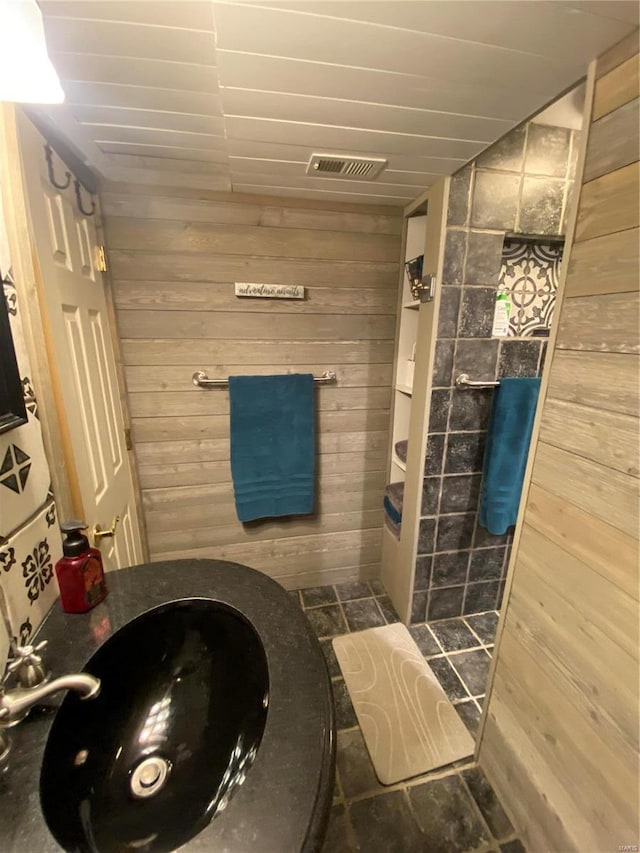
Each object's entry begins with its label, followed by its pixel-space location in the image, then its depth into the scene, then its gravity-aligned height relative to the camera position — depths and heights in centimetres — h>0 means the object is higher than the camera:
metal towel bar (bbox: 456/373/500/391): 148 -19
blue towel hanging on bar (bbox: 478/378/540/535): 149 -48
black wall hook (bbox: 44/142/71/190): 95 +45
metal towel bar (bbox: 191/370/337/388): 161 -22
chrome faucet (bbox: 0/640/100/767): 55 -56
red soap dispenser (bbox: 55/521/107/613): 79 -52
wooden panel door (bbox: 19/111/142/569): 87 -6
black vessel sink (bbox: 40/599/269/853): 58 -76
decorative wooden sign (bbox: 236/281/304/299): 155 +18
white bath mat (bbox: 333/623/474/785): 129 -148
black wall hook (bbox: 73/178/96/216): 116 +41
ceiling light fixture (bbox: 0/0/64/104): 58 +45
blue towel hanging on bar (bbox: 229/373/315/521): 165 -52
